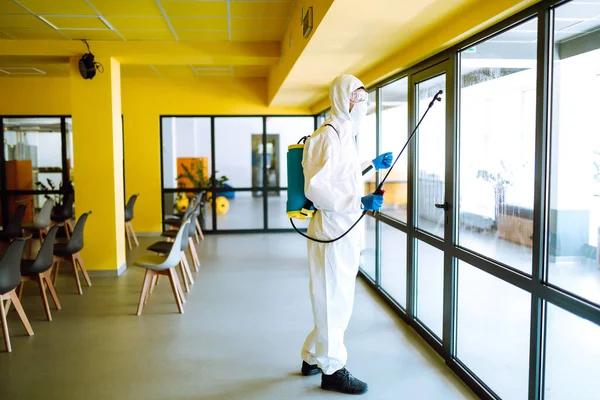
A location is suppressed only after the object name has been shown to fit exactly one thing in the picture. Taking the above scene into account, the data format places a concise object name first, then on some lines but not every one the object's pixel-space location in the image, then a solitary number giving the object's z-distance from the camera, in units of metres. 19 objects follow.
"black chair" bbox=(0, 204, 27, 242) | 6.31
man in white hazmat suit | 2.94
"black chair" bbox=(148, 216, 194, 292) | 5.01
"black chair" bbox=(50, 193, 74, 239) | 7.63
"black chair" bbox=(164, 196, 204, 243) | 6.01
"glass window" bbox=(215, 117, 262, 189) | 9.28
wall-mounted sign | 3.65
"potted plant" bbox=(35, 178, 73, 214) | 8.68
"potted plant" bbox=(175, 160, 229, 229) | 9.24
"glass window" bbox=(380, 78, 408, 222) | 4.59
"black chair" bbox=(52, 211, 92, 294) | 5.09
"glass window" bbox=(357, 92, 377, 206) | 5.49
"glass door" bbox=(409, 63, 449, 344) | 3.67
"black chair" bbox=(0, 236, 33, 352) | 3.62
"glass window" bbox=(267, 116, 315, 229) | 9.46
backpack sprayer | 3.08
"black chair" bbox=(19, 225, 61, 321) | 4.25
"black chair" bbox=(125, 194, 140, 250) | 7.77
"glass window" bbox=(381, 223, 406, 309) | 4.89
